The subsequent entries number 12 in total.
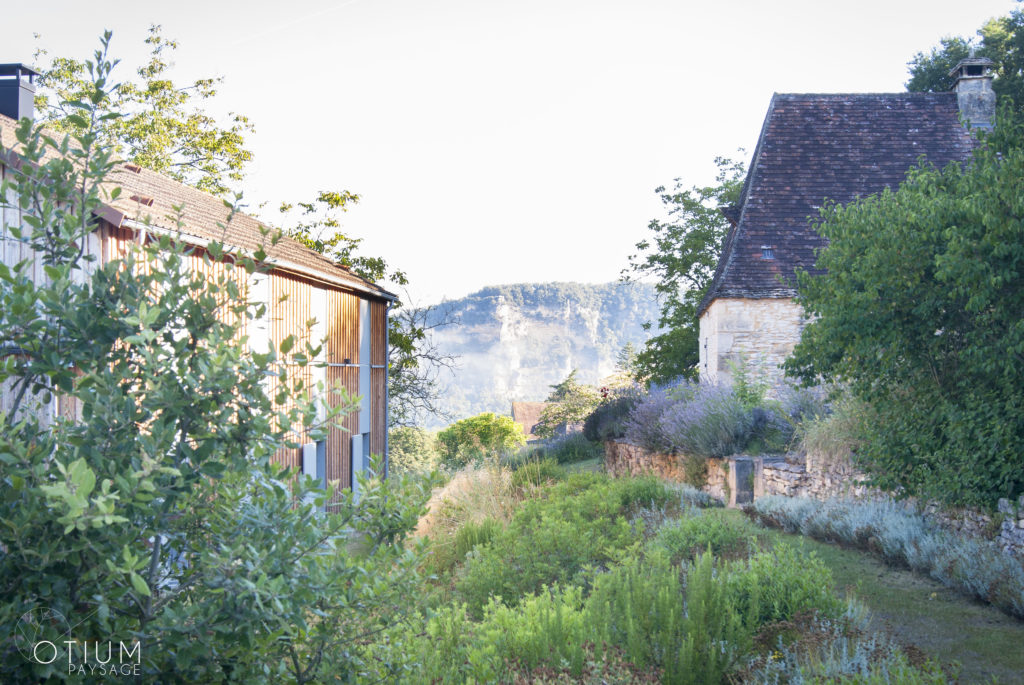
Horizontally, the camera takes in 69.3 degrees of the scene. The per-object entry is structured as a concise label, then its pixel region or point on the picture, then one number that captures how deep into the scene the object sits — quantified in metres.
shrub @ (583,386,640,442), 18.56
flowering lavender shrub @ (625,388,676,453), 14.50
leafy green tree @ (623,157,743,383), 24.86
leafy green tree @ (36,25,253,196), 22.44
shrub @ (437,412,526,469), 32.03
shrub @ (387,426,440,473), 32.41
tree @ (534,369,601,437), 34.03
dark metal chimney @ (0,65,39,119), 11.20
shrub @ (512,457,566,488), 12.08
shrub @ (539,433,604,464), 22.11
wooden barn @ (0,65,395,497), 9.86
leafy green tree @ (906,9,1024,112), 23.82
